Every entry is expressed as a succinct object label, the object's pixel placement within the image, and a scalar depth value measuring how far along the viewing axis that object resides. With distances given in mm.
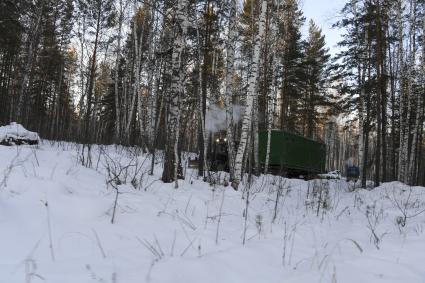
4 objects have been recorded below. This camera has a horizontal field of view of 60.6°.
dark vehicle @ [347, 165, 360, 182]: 22831
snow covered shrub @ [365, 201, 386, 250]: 3961
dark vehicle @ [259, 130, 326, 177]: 19391
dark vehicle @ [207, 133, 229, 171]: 18406
